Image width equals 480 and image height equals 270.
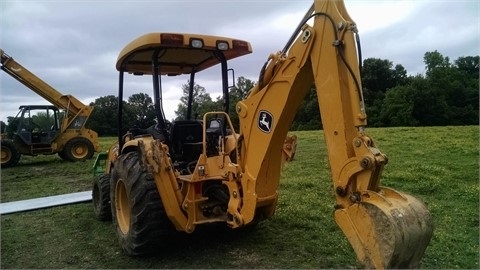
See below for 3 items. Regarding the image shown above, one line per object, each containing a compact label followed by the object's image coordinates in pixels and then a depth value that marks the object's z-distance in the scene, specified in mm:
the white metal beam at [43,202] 7450
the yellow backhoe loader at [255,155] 3053
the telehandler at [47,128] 14836
